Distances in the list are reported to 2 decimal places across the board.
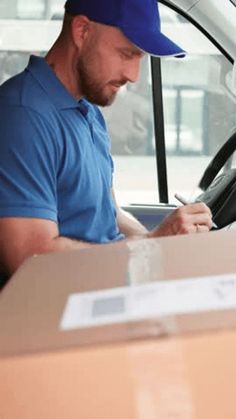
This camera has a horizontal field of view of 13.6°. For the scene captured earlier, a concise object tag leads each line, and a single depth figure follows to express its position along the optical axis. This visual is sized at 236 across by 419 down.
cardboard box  0.90
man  1.70
